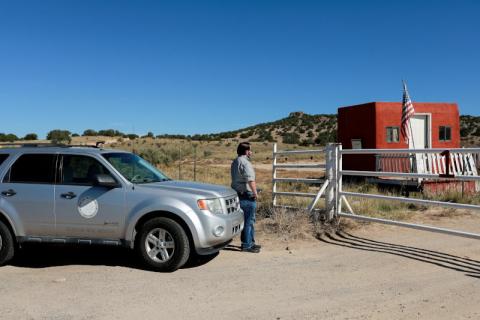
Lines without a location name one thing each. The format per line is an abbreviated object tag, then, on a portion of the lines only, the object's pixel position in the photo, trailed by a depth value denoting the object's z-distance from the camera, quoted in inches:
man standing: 312.3
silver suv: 264.7
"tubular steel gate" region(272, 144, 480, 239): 331.9
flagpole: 709.8
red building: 880.9
